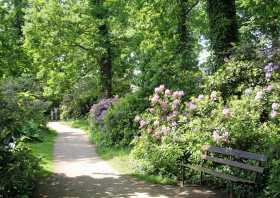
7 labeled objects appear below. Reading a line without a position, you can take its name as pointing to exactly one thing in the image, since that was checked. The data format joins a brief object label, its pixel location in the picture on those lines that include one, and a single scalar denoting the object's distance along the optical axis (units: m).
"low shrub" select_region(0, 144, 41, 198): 7.51
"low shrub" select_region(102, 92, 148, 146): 15.27
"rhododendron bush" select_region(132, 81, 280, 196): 9.11
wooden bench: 7.75
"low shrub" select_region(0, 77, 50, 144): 8.37
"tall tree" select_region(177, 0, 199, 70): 18.50
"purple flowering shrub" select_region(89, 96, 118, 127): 22.78
